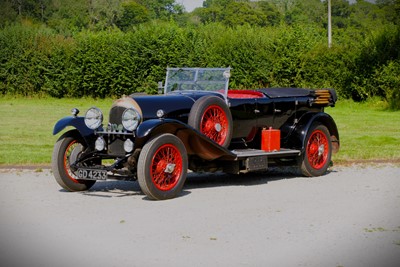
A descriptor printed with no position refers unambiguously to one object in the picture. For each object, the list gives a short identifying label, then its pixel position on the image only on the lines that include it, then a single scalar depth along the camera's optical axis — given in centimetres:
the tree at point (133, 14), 8309
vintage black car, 894
